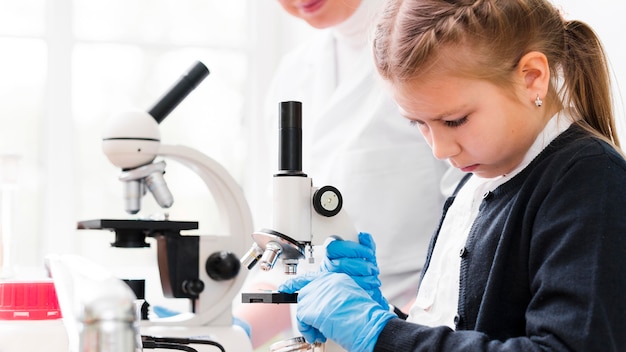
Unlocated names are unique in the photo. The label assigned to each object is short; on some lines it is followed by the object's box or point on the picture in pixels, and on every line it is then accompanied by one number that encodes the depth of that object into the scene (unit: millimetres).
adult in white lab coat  1878
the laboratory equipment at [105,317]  529
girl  935
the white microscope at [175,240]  1530
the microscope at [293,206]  1173
